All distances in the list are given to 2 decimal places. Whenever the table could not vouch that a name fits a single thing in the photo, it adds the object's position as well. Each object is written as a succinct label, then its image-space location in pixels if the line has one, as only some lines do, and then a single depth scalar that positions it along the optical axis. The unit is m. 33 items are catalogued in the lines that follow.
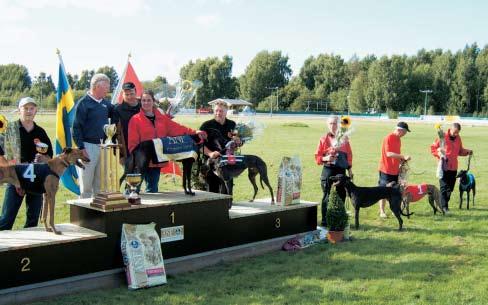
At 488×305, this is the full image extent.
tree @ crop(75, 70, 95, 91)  105.61
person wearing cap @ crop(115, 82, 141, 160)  6.76
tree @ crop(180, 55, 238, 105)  108.44
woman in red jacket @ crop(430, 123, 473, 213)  10.10
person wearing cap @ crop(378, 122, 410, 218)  8.96
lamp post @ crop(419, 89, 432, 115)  87.47
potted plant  7.44
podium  4.82
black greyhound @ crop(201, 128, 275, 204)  6.91
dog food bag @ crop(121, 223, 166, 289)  5.32
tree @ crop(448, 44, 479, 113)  87.75
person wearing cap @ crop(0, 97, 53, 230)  5.79
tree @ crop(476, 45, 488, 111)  87.44
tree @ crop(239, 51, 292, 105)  114.62
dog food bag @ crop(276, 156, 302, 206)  7.47
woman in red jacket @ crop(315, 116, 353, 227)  8.09
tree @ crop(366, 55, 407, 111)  93.67
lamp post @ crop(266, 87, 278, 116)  90.12
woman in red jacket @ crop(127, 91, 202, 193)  6.34
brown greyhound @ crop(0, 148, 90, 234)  5.12
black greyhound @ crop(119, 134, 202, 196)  6.04
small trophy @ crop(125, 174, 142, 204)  5.57
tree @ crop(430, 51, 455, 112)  91.12
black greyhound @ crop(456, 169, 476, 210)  10.52
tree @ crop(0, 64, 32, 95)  99.94
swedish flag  8.37
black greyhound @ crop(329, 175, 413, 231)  8.06
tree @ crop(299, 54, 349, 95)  109.88
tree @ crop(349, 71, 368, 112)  98.56
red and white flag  10.61
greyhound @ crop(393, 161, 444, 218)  9.25
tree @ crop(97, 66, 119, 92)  98.12
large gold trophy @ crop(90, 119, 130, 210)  5.38
